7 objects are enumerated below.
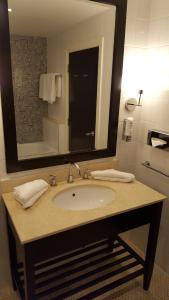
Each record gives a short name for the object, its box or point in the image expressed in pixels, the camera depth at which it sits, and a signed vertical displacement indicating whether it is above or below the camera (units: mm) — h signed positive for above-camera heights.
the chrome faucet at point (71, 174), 1630 -607
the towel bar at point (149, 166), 1726 -598
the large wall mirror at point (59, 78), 1319 +67
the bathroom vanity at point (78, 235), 1137 -796
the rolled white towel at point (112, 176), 1678 -622
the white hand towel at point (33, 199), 1275 -638
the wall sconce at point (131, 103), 1754 -96
